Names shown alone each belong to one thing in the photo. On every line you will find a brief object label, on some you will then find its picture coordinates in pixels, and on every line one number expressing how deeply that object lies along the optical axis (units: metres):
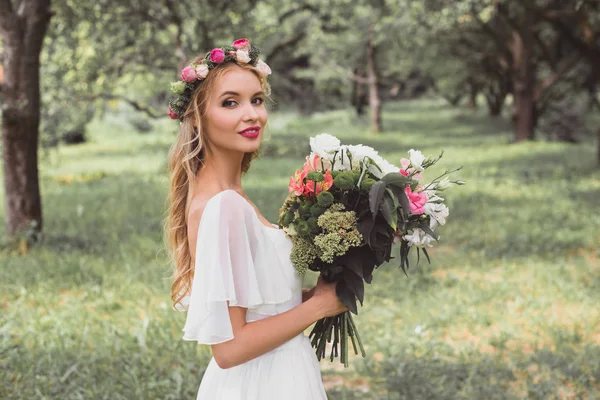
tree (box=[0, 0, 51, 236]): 8.66
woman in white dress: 2.33
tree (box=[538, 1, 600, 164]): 15.70
